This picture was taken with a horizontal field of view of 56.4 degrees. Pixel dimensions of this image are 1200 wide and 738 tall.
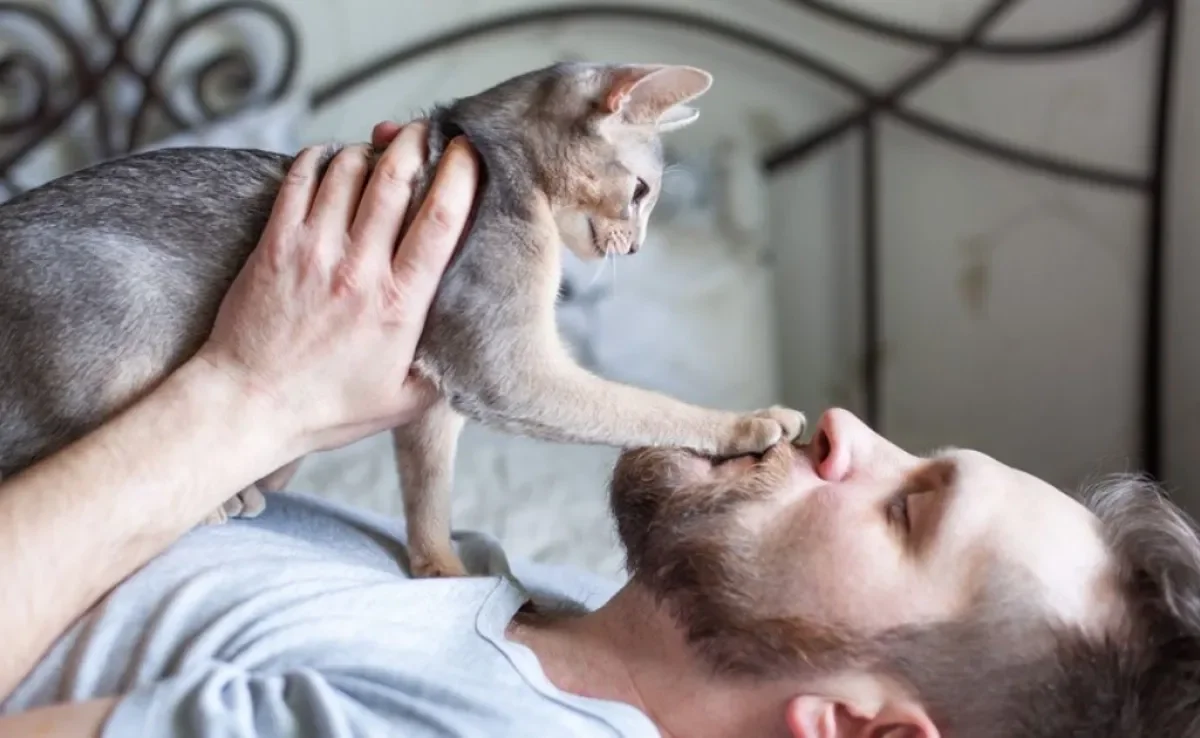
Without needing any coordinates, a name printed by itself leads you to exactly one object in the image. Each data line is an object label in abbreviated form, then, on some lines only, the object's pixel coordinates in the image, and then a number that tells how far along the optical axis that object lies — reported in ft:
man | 2.70
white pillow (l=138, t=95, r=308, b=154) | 6.53
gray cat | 3.17
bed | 6.75
